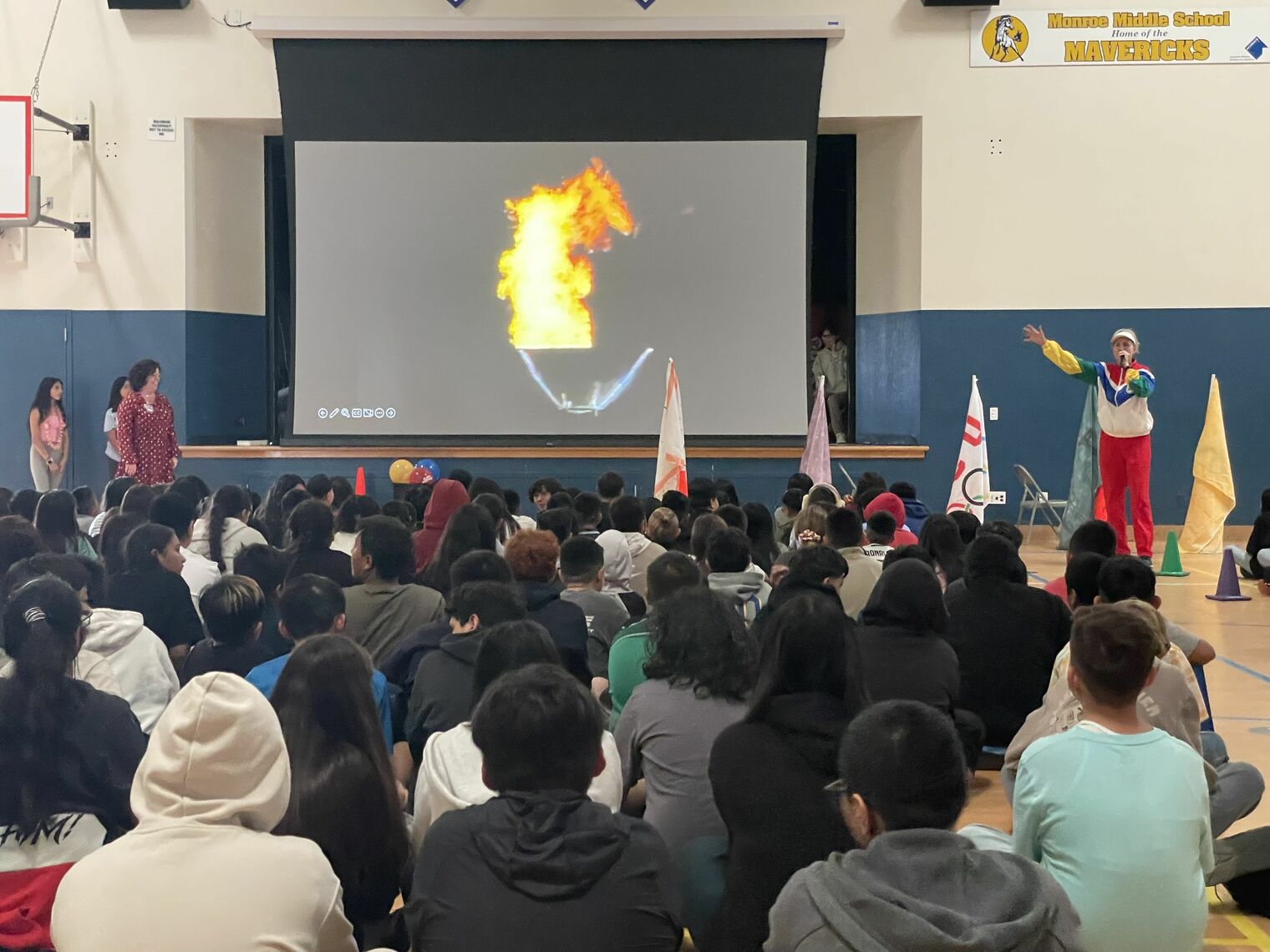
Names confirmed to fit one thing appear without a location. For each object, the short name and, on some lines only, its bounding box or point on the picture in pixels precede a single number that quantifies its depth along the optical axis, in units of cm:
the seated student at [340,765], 252
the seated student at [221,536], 561
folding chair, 1112
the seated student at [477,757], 268
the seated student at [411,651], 364
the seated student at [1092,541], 493
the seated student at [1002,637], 439
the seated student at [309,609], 346
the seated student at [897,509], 655
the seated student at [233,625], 347
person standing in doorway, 1321
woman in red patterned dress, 998
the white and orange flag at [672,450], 862
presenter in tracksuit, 941
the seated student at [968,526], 614
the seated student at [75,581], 347
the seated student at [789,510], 747
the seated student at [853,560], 509
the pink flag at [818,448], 966
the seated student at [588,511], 655
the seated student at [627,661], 369
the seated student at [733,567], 470
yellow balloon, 1105
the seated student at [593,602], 437
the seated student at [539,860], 197
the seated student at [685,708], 296
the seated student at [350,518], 581
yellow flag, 1104
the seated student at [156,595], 431
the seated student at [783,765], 250
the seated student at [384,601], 422
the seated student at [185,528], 505
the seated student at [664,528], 591
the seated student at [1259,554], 873
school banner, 1145
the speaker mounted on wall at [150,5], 1154
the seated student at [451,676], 334
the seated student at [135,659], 356
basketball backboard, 1109
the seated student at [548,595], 391
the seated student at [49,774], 256
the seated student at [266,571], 443
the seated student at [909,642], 380
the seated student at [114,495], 666
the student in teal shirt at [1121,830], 243
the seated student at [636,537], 544
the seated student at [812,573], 405
